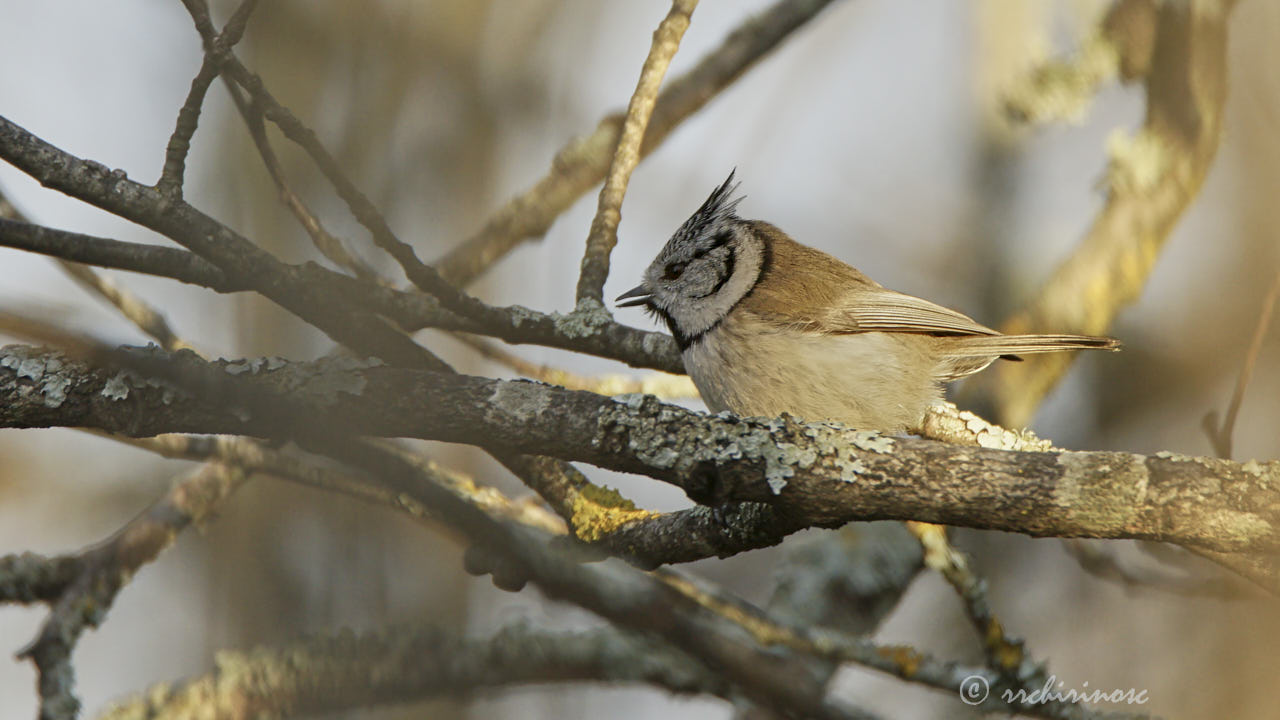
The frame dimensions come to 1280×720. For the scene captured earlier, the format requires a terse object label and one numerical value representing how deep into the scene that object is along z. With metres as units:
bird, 7.37
